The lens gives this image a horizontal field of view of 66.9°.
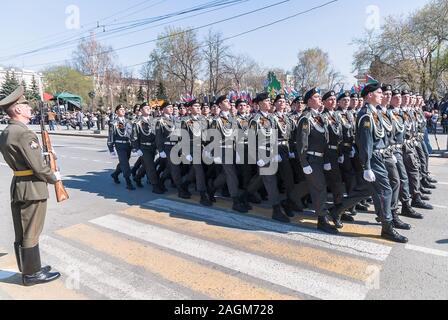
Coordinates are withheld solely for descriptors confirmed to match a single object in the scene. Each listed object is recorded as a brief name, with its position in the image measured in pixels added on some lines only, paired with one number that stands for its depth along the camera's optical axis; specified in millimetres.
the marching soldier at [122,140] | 7727
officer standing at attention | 3201
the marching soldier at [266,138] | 5168
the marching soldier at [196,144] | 6203
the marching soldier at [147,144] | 7156
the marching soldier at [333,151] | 4938
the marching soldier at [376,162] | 4148
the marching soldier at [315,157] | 4625
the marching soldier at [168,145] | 6730
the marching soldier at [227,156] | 5719
